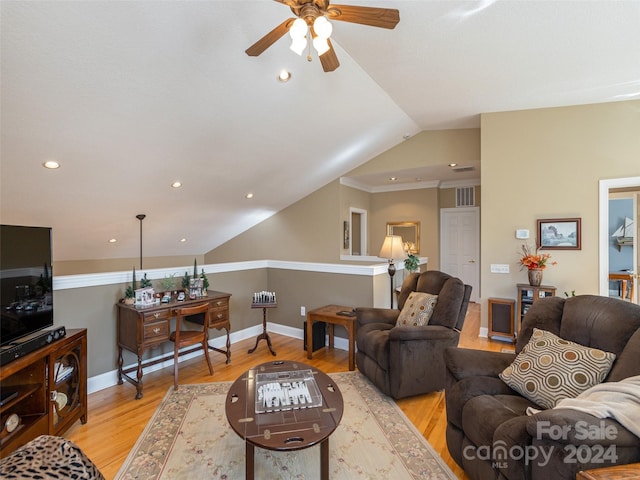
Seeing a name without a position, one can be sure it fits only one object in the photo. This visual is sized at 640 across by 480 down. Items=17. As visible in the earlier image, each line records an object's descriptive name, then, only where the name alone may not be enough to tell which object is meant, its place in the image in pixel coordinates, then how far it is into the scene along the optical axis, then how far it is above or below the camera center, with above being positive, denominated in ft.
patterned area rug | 6.25 -4.71
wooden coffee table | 4.93 -3.20
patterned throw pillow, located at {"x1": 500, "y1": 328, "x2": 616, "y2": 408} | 5.26 -2.39
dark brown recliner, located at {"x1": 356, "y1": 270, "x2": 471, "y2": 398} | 8.66 -3.19
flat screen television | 6.32 -0.92
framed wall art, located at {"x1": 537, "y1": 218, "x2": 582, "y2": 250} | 13.15 +0.08
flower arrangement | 13.30 -0.99
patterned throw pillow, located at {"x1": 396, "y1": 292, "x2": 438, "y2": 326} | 9.68 -2.33
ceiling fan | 5.36 +3.97
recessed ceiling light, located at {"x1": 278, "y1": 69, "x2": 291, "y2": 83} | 9.70 +5.12
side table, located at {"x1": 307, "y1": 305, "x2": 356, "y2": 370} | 11.09 -3.08
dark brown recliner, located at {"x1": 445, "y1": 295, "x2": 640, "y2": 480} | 3.84 -2.68
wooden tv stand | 5.87 -3.31
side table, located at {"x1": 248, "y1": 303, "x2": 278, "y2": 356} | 12.66 -3.96
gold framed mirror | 23.31 +0.39
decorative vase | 13.17 -1.70
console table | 9.30 -2.77
